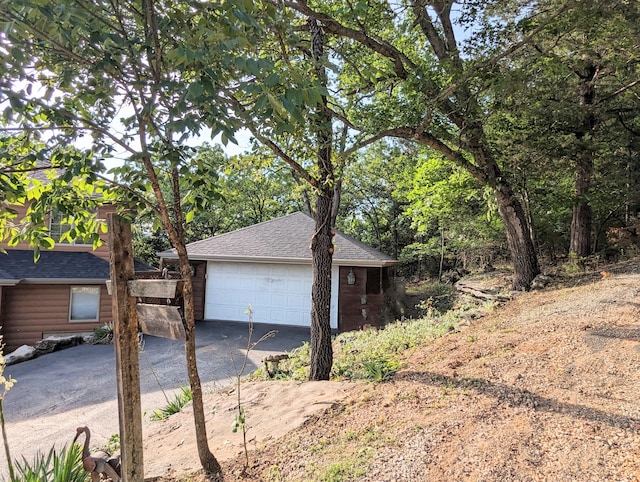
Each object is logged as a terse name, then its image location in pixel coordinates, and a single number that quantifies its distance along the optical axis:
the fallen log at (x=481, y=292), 8.47
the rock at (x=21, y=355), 10.20
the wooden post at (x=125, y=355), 2.67
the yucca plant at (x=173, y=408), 5.46
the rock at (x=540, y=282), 8.59
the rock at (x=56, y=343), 11.02
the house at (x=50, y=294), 11.96
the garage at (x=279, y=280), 12.86
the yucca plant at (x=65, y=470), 3.16
